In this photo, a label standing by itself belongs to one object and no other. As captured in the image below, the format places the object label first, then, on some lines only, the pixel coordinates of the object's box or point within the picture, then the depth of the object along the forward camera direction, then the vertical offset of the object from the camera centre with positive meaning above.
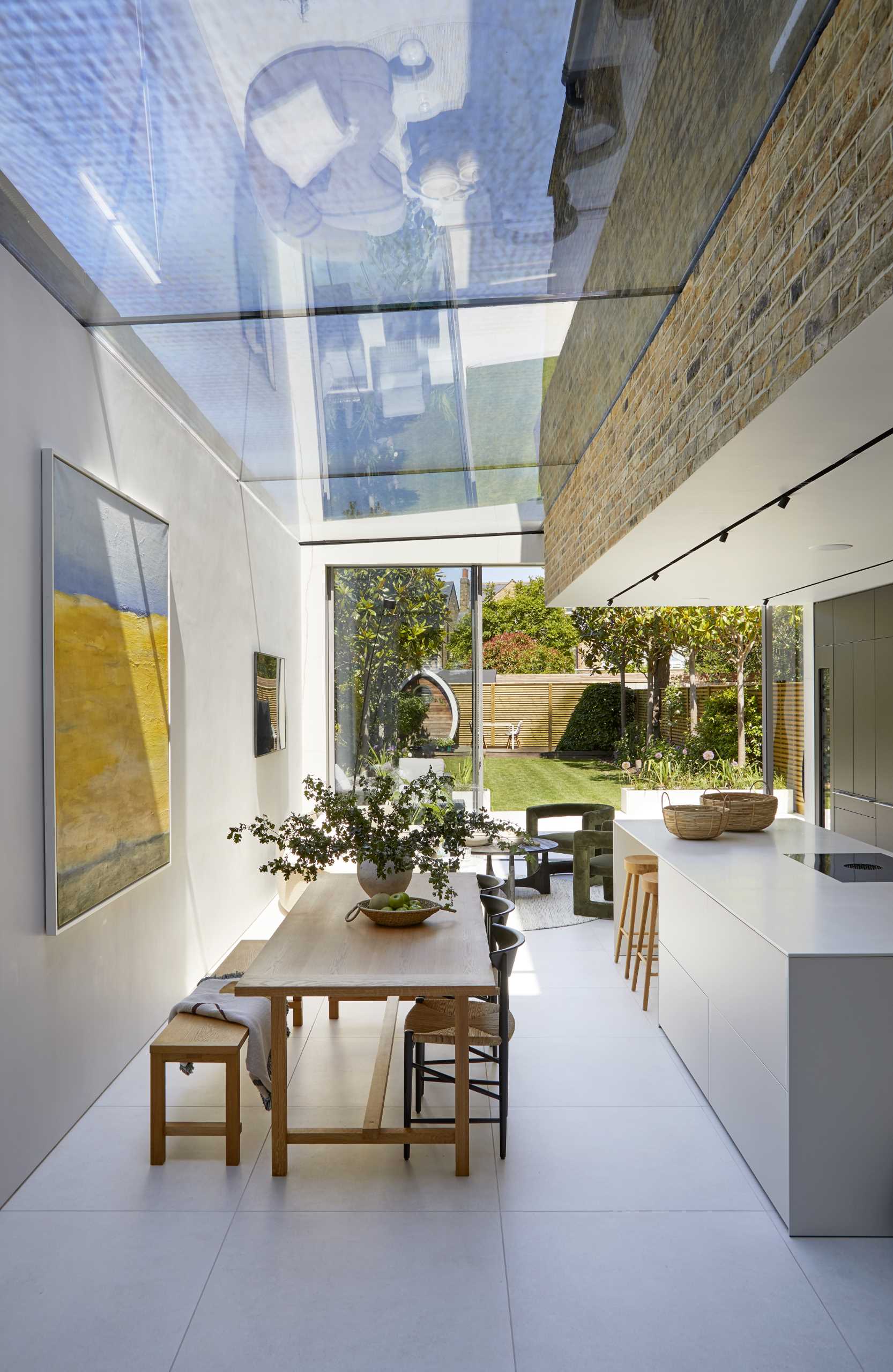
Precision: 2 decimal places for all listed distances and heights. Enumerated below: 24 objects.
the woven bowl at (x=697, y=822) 4.72 -0.69
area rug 6.53 -1.66
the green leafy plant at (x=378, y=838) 3.64 -0.59
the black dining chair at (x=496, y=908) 3.95 -0.97
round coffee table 6.77 -1.32
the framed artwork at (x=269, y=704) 6.81 -0.10
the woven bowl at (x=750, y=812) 5.04 -0.69
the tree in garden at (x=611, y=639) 13.10 +0.71
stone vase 3.79 -0.79
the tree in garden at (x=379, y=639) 9.57 +0.53
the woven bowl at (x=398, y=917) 3.68 -0.91
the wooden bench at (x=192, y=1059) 3.17 -1.32
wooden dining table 3.01 -0.95
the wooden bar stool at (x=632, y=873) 5.24 -1.08
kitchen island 2.73 -1.11
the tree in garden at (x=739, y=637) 12.18 +0.67
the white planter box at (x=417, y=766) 9.58 -0.79
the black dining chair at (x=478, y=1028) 3.31 -1.25
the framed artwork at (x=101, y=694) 3.22 +0.00
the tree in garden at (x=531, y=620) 13.87 +1.05
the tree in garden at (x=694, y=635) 12.28 +0.71
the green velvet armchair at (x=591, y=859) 6.66 -1.28
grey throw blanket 3.31 -1.20
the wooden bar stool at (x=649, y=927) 4.68 -1.25
